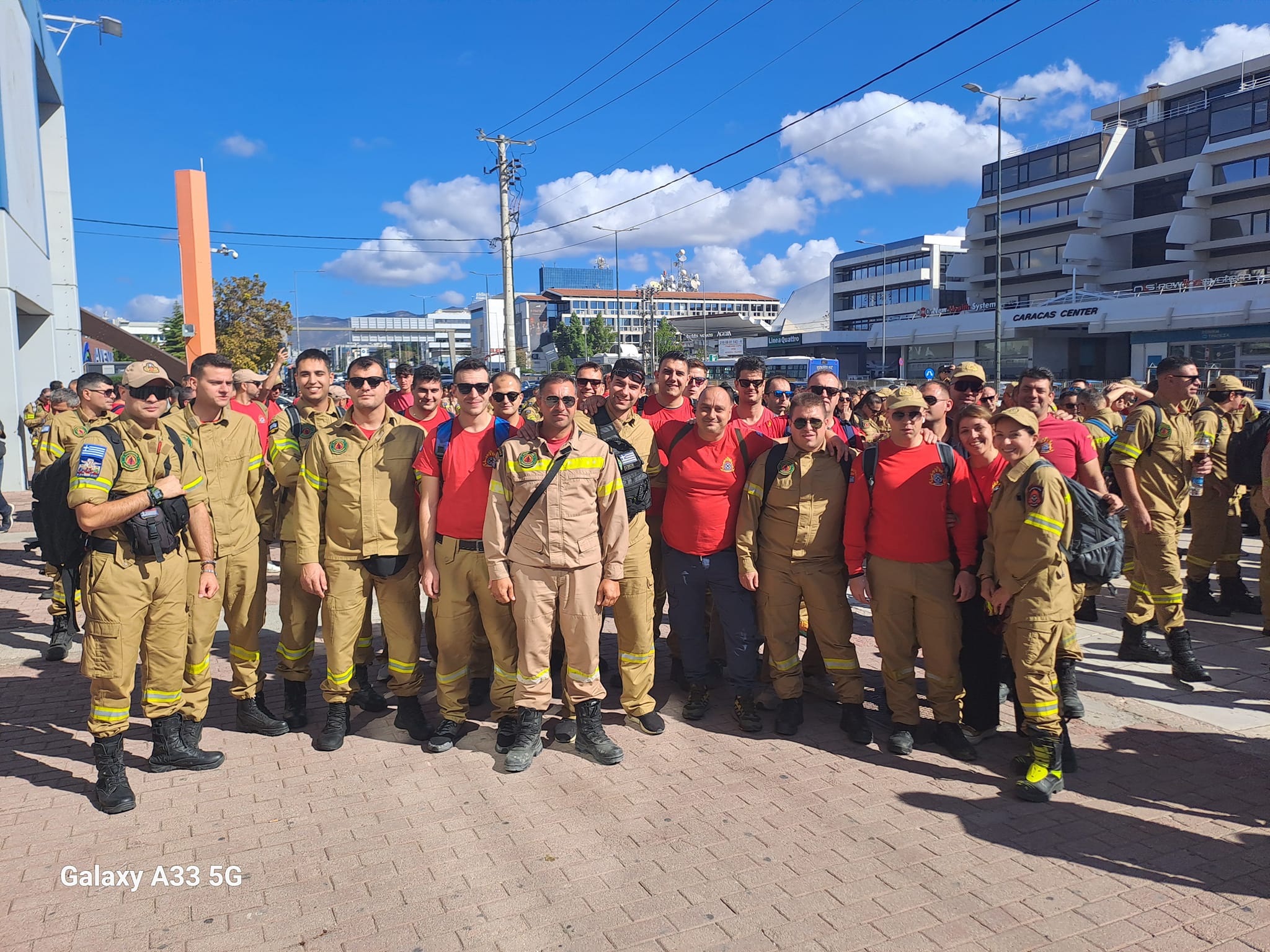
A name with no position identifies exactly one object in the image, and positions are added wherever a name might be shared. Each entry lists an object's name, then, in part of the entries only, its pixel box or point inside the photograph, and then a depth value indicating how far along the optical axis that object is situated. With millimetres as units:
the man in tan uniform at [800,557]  4852
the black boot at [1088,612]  7199
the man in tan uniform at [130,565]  4043
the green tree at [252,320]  36562
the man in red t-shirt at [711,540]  5031
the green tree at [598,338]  88688
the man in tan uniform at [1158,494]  5906
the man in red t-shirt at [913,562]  4586
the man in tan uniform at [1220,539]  7230
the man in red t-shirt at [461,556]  4750
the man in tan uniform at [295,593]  5000
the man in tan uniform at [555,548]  4555
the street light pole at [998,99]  28411
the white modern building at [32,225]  14961
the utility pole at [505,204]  22500
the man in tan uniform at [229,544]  4652
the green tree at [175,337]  51750
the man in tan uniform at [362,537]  4801
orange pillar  24484
